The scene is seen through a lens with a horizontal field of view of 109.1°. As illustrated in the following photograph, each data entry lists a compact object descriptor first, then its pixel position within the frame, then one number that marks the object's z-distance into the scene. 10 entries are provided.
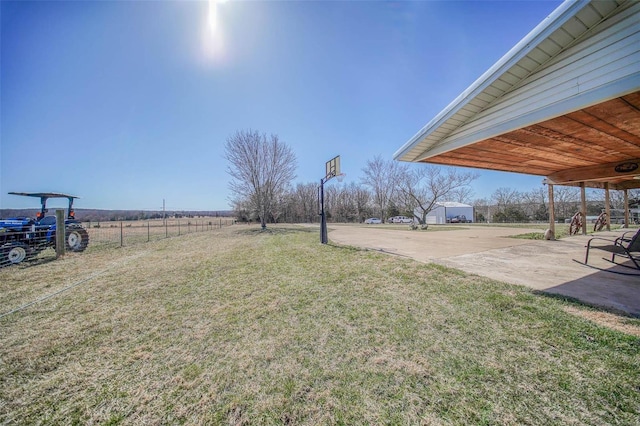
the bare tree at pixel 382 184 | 34.91
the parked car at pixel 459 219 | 32.96
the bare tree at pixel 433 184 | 20.05
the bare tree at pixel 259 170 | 21.42
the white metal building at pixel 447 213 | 33.34
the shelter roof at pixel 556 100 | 2.78
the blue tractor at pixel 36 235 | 6.30
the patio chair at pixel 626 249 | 4.07
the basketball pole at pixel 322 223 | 8.91
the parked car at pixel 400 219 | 36.24
